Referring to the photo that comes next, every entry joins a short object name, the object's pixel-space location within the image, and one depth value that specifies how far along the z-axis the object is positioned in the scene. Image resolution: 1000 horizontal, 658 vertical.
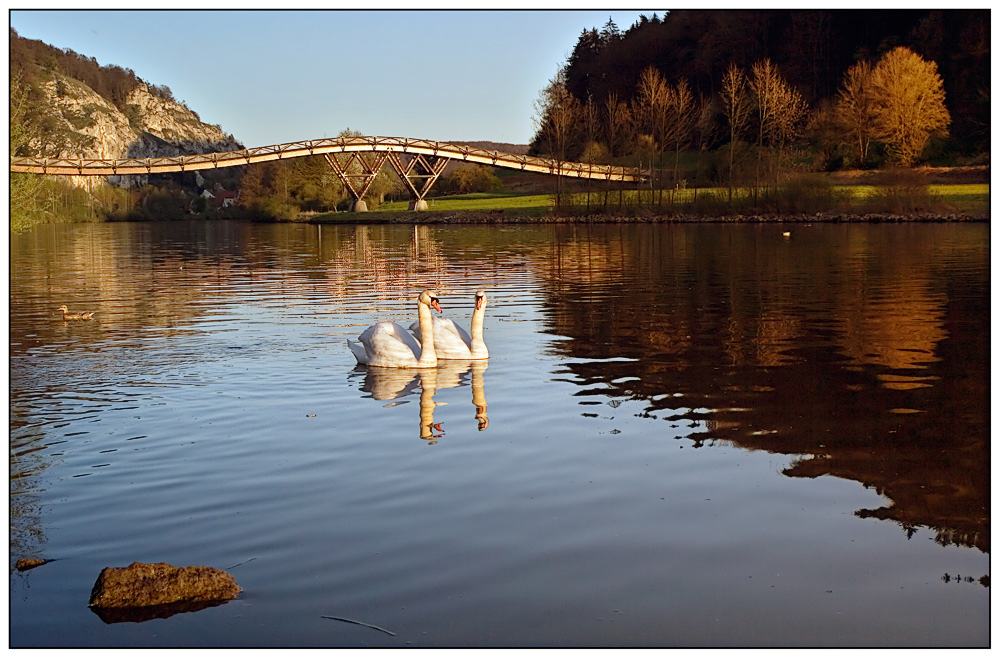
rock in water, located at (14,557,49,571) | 7.82
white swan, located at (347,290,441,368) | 15.67
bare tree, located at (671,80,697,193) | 88.44
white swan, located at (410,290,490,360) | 16.48
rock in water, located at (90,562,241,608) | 7.05
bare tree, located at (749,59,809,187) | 83.56
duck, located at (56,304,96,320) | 22.81
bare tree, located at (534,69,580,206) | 93.40
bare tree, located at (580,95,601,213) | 99.25
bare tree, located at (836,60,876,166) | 86.19
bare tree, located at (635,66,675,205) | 86.25
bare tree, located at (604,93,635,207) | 95.06
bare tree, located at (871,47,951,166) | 84.50
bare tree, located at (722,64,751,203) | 83.43
